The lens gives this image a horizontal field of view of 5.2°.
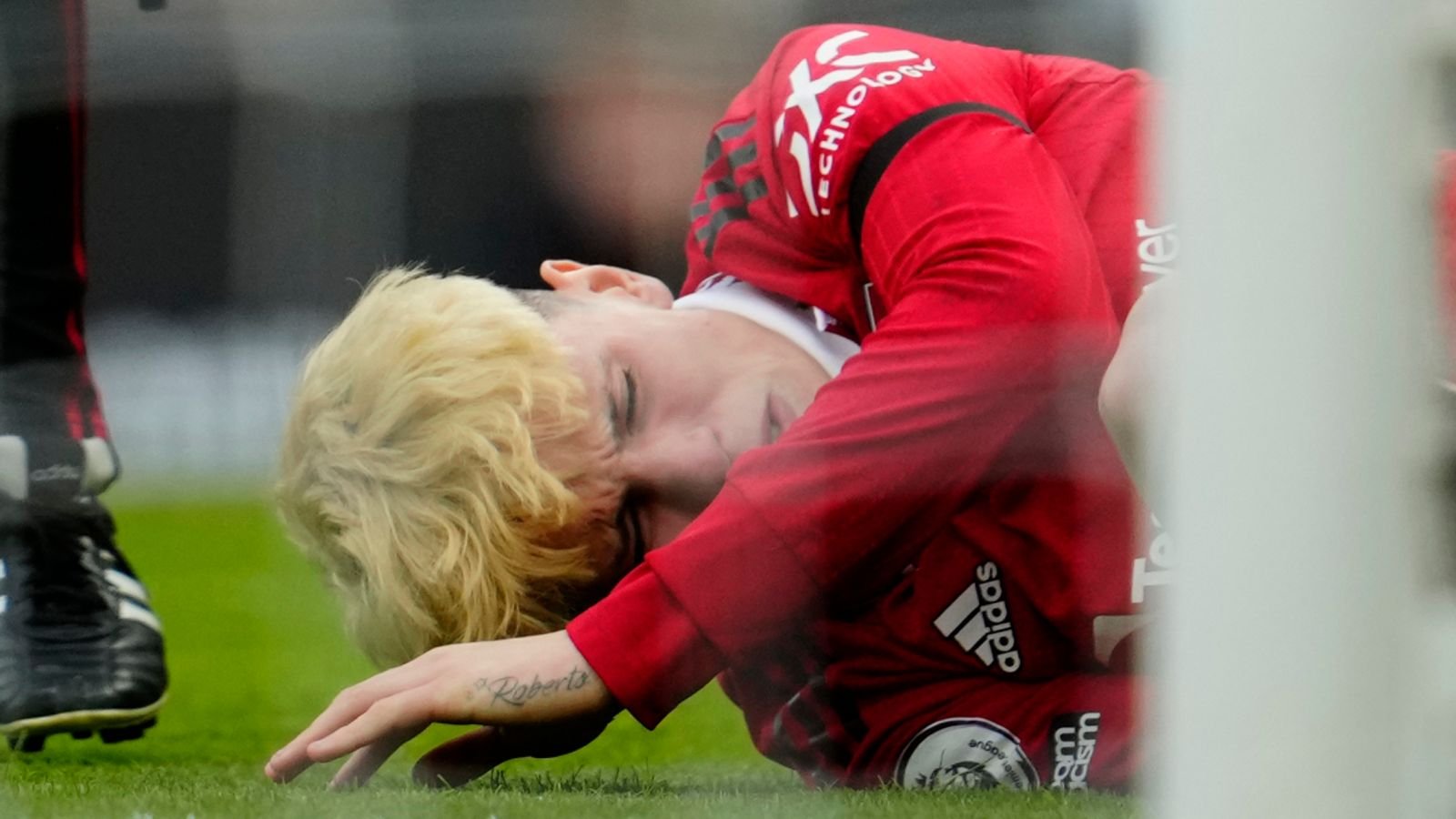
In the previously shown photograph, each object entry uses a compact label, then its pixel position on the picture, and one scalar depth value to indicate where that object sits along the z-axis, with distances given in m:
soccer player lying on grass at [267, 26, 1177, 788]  8.94
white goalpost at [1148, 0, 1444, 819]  6.48
